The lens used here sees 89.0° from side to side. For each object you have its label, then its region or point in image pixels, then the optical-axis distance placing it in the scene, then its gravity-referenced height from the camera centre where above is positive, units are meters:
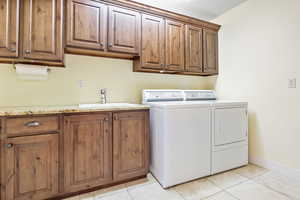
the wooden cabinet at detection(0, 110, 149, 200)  1.35 -0.55
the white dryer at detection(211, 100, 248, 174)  2.00 -0.48
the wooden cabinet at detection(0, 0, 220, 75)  1.56 +0.83
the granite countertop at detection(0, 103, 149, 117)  1.32 -0.10
